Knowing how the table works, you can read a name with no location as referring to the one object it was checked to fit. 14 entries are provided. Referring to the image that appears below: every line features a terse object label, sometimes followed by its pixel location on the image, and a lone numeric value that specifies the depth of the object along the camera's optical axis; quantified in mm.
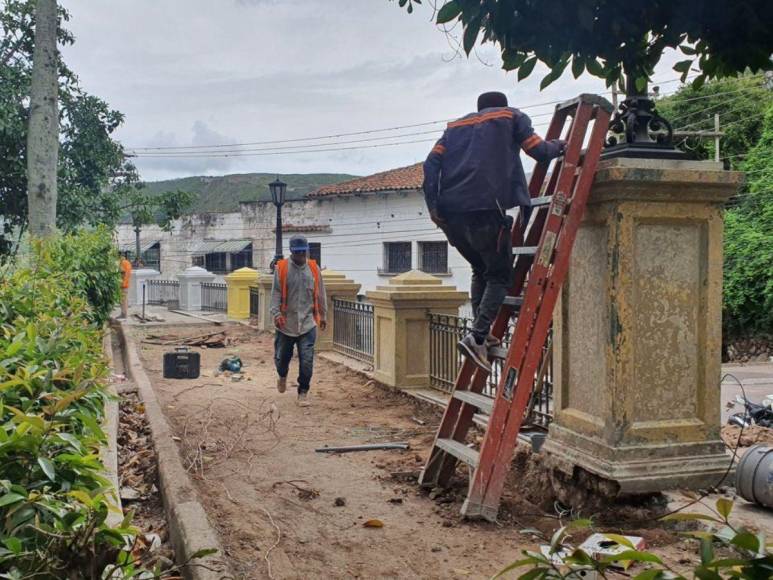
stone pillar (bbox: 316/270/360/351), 13008
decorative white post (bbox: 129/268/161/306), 28016
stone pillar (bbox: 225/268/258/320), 20453
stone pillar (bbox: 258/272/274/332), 17078
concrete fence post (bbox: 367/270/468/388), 8695
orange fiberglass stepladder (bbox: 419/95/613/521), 4168
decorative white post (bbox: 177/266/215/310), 26828
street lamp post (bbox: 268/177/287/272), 18328
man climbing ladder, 4398
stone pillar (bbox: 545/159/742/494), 4113
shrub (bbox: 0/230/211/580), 2123
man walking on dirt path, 8625
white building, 35062
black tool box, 10602
